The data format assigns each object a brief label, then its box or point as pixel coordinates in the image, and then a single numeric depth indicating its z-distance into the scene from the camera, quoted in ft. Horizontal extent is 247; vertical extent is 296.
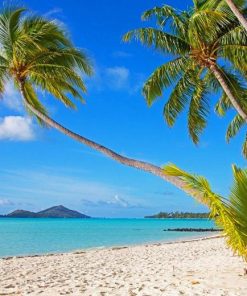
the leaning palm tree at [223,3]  38.91
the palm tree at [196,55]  37.68
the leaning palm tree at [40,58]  39.14
